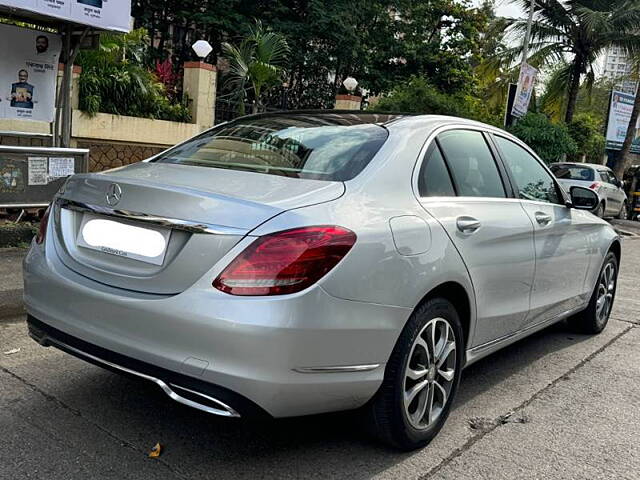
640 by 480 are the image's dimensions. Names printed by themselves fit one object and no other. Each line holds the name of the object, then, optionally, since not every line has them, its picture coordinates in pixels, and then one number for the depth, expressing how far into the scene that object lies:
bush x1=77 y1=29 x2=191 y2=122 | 10.38
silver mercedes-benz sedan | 2.48
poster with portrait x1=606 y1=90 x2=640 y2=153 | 27.55
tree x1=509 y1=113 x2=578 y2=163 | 16.05
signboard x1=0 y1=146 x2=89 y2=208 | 7.06
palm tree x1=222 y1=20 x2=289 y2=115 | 12.87
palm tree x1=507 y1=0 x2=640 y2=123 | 19.48
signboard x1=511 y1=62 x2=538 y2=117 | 15.38
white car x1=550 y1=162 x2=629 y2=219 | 16.08
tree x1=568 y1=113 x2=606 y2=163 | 23.90
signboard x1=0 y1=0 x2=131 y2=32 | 6.43
